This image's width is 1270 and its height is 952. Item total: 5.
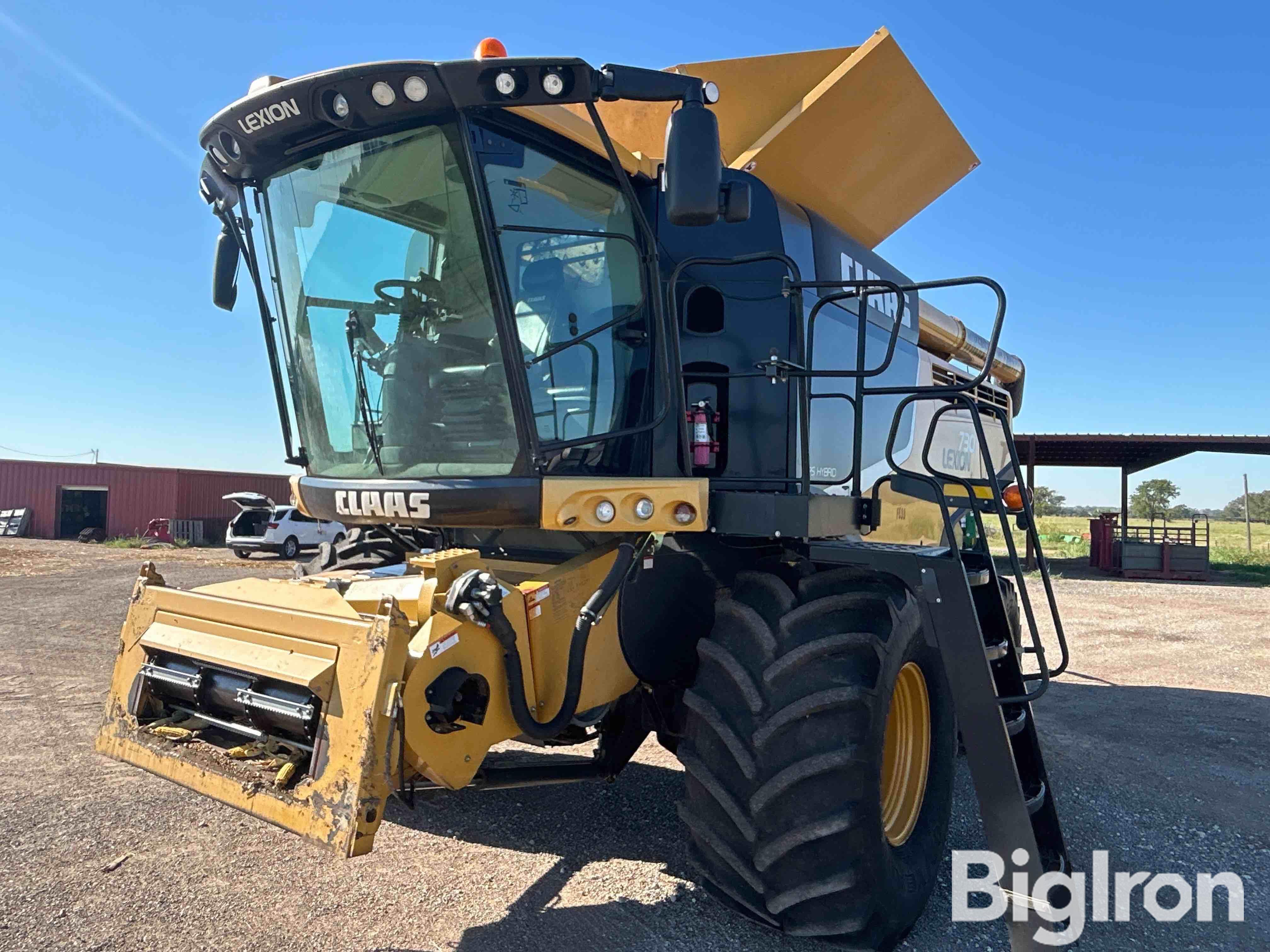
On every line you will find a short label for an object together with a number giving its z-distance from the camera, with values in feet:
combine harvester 9.16
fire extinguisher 11.68
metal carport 65.41
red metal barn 86.48
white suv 67.05
